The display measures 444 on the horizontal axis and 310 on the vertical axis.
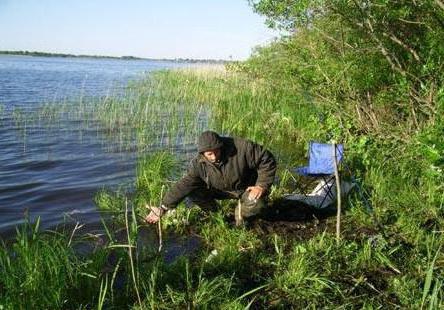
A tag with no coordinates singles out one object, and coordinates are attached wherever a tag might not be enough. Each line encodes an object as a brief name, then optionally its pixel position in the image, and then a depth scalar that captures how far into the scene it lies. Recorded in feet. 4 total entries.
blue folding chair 20.17
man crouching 17.11
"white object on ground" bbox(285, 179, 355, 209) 20.04
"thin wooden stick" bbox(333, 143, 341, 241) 13.52
